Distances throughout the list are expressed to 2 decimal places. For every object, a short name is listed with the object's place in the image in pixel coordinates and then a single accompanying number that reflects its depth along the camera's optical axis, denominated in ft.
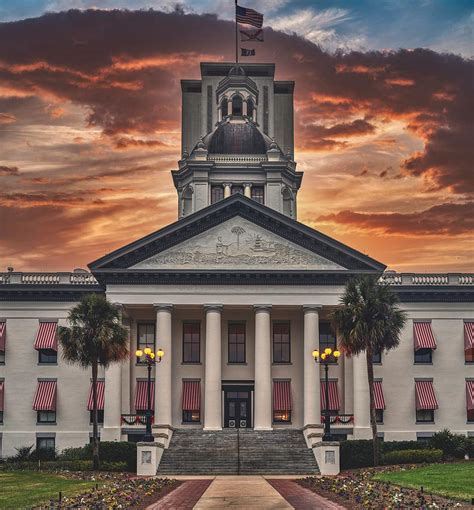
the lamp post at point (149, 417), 159.94
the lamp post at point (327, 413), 157.93
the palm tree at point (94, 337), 167.22
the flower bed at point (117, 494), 90.53
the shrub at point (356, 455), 165.37
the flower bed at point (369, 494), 85.97
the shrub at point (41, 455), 169.69
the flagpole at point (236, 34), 279.16
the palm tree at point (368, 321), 165.07
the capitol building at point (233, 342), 194.90
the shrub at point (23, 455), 168.80
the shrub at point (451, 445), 165.37
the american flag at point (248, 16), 256.52
